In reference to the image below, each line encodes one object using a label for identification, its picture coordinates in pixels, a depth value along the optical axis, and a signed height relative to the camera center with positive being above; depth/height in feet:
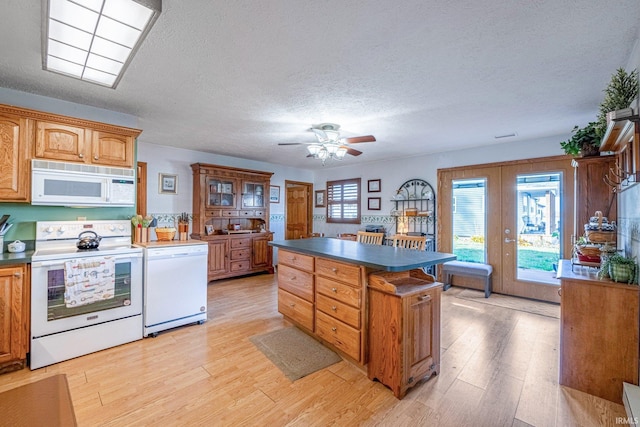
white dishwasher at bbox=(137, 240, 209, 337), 9.48 -2.58
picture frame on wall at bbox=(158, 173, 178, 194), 15.87 +1.75
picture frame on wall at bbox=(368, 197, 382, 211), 19.84 +0.85
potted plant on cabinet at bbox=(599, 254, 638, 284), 6.32 -1.24
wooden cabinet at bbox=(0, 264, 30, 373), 7.22 -2.77
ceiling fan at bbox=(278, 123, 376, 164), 10.76 +2.88
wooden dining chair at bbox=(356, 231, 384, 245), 12.71 -1.10
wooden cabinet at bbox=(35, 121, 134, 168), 8.60 +2.27
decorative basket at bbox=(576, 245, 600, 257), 7.66 -0.96
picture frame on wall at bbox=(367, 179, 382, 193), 19.81 +2.11
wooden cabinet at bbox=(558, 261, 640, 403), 6.23 -2.81
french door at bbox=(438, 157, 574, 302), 13.19 -0.19
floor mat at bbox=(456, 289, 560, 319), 12.22 -4.22
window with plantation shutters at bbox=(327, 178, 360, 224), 21.25 +1.09
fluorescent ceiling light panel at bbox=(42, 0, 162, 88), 5.14 +3.89
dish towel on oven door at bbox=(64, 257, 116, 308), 7.91 -2.00
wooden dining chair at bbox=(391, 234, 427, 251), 10.59 -1.07
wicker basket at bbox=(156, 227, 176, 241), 10.96 -0.79
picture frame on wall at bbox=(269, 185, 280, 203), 21.35 +1.58
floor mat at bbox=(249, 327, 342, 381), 7.68 -4.27
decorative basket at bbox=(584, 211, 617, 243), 7.36 -0.42
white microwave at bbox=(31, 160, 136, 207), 8.46 +0.93
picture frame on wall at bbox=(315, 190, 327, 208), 23.55 +1.41
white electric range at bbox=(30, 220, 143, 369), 7.67 -2.44
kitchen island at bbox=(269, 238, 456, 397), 6.76 -2.21
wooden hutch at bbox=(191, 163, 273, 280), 16.49 -0.28
